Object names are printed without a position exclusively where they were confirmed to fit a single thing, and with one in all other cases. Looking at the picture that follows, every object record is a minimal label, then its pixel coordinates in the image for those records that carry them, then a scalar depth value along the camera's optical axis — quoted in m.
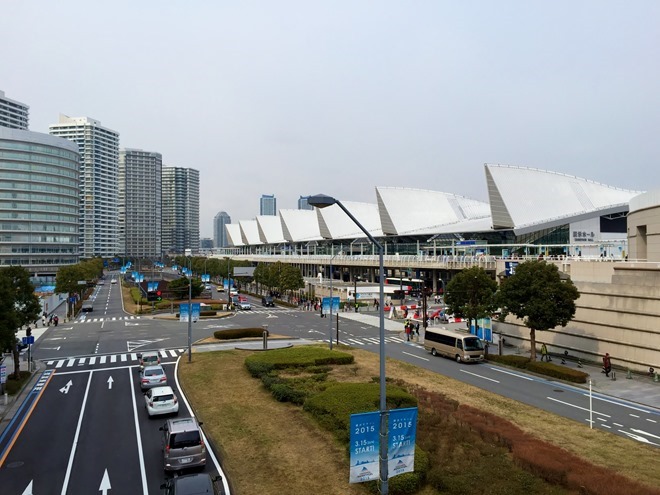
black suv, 12.41
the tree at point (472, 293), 38.78
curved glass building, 118.12
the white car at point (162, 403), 21.84
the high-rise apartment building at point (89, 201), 195.38
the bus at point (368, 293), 76.50
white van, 35.12
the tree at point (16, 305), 23.92
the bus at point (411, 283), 90.08
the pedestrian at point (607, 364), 30.73
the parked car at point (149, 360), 31.18
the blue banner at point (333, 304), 43.18
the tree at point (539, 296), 31.77
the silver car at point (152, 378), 26.60
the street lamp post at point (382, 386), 11.11
